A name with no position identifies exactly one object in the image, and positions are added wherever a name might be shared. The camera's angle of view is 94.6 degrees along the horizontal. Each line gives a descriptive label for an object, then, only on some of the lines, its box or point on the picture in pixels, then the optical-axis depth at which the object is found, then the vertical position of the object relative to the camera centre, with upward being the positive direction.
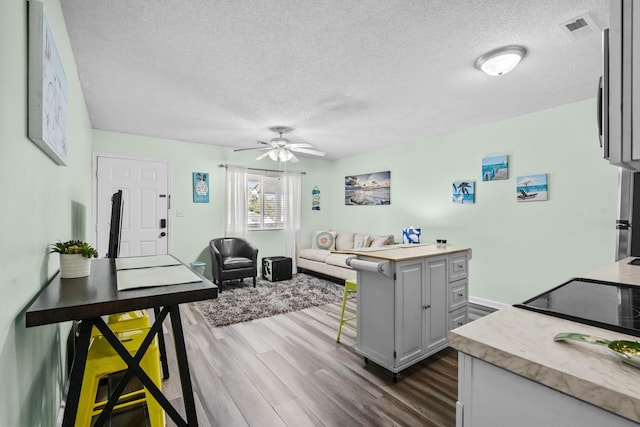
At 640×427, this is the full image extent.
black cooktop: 0.82 -0.30
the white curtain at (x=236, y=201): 5.40 +0.24
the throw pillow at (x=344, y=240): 5.92 -0.54
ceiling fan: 4.20 +0.96
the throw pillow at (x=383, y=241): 5.06 -0.46
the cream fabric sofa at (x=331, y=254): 5.06 -0.74
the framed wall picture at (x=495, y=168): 3.79 +0.61
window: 5.75 +0.23
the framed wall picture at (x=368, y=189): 5.49 +0.50
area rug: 3.61 -1.22
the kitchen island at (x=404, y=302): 2.20 -0.71
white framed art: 1.19 +0.58
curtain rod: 5.36 +0.88
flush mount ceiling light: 2.21 +1.19
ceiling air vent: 1.87 +1.23
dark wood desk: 1.04 -0.35
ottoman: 5.28 -0.99
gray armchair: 4.68 -0.76
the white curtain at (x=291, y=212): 6.03 +0.04
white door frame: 4.24 +0.58
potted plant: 1.49 -0.23
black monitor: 2.01 -0.08
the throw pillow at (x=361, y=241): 5.45 -0.50
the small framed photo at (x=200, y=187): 5.14 +0.47
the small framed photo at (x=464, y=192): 4.12 +0.31
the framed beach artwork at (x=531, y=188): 3.48 +0.32
